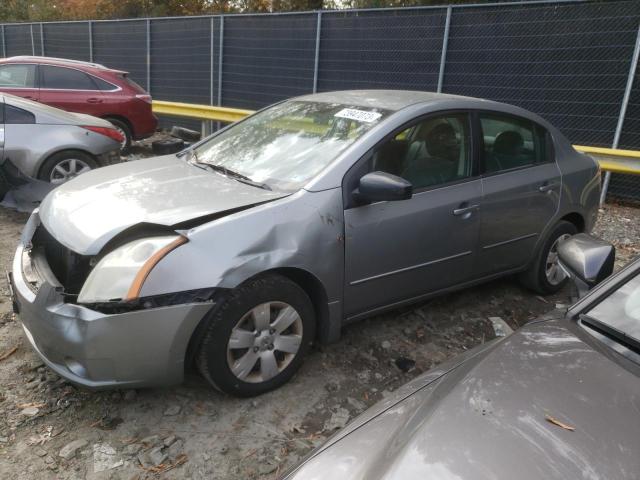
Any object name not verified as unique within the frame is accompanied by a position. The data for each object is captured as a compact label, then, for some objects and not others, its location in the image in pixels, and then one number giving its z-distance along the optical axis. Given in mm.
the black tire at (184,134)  5079
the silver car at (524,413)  1419
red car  9000
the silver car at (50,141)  6004
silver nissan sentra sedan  2629
